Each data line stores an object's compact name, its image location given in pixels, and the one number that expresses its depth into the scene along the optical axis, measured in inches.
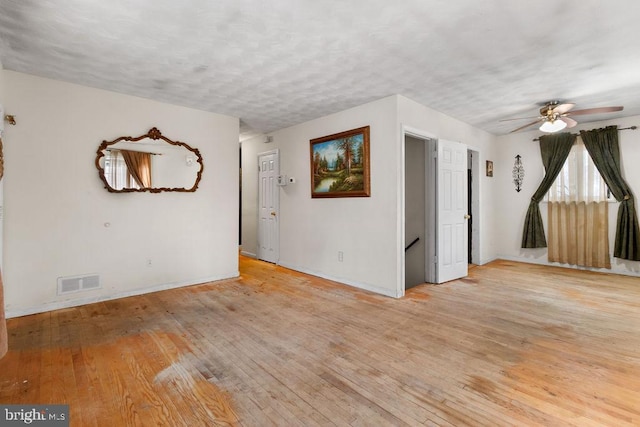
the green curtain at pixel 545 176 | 211.0
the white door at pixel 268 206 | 224.1
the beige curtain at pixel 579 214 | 198.8
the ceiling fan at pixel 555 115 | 152.2
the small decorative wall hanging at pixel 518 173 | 235.0
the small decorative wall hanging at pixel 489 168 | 234.7
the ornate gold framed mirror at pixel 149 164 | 143.3
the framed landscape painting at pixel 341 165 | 162.2
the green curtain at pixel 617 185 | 185.3
